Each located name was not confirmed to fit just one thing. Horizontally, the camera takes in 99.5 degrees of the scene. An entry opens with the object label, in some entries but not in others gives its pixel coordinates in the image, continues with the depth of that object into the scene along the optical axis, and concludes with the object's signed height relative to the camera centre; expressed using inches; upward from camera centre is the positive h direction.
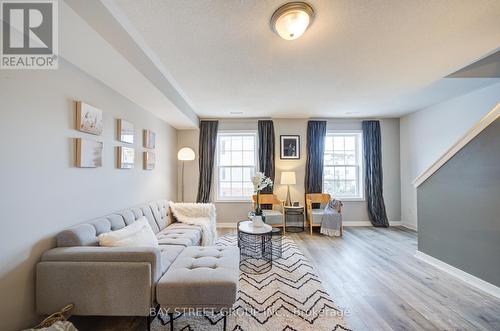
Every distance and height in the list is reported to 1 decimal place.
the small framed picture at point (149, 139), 130.3 +19.3
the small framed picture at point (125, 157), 103.4 +6.1
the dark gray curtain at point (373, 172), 191.9 -3.7
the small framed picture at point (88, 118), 78.0 +19.9
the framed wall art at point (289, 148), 195.6 +18.9
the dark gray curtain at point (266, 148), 191.9 +18.8
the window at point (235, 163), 197.9 +5.3
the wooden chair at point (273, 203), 174.4 -30.3
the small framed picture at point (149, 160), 131.2 +5.7
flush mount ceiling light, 61.2 +45.7
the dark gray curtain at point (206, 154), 191.2 +13.5
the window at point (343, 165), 201.0 +3.0
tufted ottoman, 61.4 -35.3
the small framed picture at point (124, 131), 103.0 +19.6
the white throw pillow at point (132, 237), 72.4 -24.7
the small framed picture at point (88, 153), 77.9 +6.4
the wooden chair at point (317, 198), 186.7 -26.4
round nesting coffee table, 109.5 -50.3
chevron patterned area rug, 68.7 -50.9
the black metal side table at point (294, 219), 178.6 -44.6
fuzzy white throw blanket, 132.7 -29.1
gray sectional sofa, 60.2 -32.4
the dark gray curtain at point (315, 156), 192.9 +11.3
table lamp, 182.5 -8.3
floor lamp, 173.8 +12.3
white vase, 119.4 -29.9
